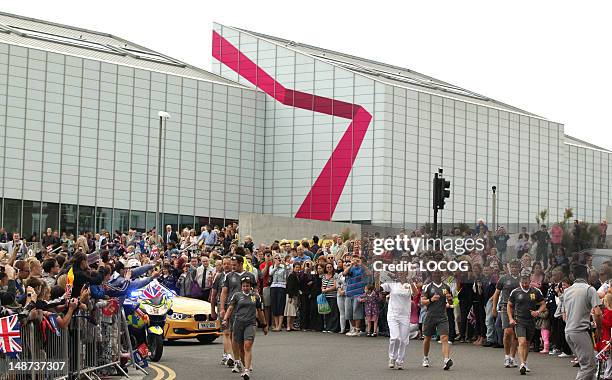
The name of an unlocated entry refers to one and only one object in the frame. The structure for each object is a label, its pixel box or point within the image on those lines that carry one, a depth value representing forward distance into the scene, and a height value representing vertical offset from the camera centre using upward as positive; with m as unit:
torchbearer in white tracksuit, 20.48 -1.36
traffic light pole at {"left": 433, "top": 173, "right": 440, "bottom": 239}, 31.84 +1.27
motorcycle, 19.27 -1.41
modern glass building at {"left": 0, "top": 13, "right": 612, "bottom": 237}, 54.31 +4.91
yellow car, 24.77 -1.86
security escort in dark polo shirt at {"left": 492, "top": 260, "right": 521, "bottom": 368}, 20.34 -1.22
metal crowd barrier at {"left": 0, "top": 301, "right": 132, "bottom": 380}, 14.11 -1.60
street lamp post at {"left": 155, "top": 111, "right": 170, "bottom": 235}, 43.04 +4.35
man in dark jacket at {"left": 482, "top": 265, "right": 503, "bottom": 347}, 25.53 -1.37
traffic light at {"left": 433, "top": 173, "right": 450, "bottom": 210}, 31.89 +1.31
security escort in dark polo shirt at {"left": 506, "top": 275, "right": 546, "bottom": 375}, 19.31 -1.14
